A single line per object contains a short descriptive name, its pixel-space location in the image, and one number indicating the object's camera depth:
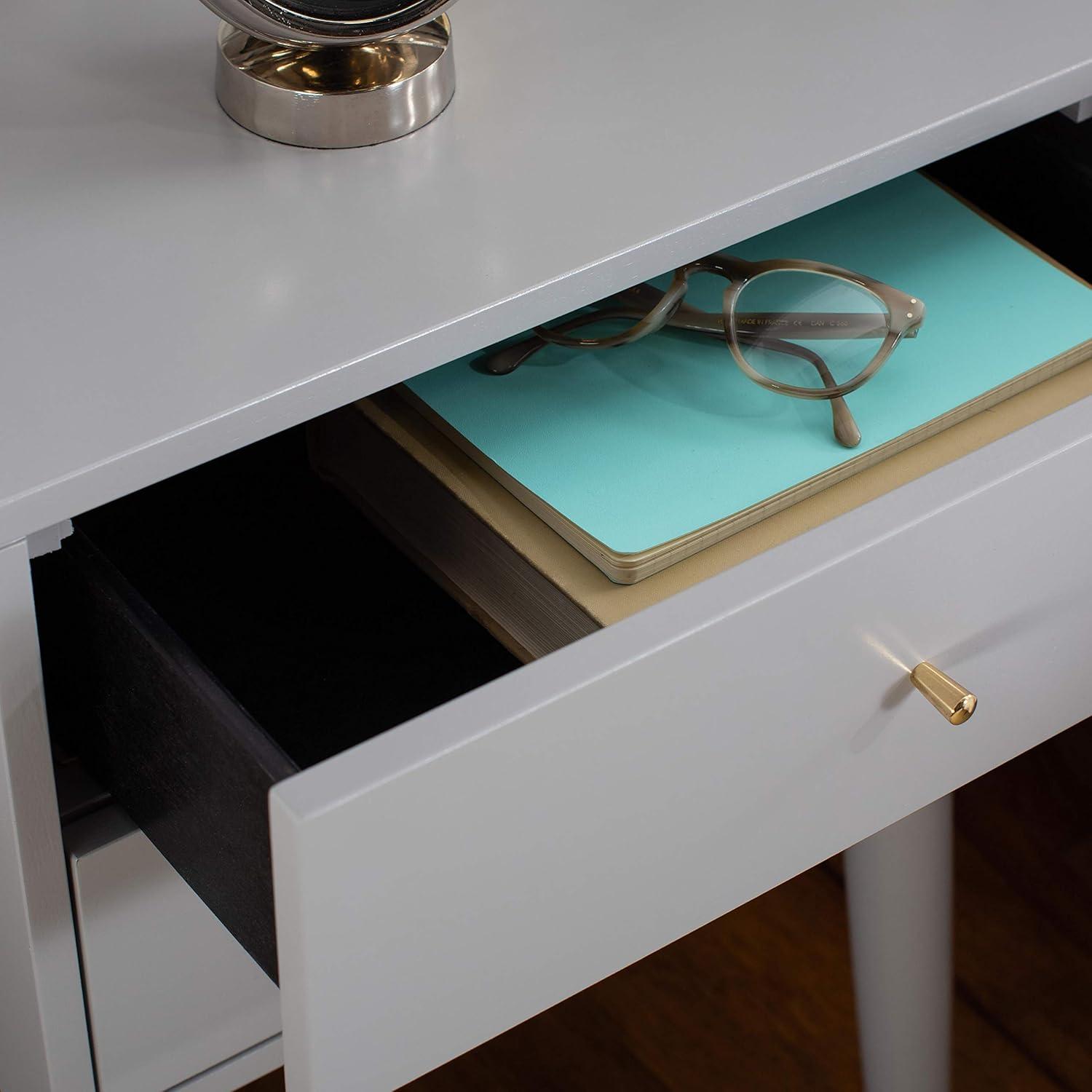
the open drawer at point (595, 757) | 0.91
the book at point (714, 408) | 1.03
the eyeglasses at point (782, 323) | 1.07
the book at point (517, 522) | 1.02
